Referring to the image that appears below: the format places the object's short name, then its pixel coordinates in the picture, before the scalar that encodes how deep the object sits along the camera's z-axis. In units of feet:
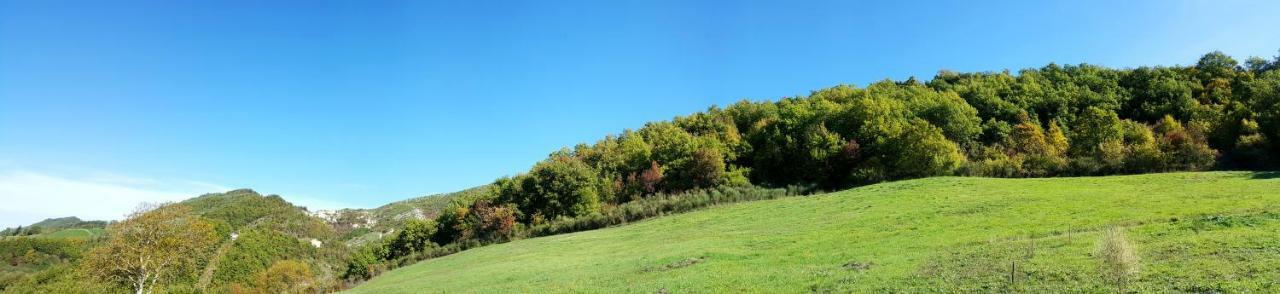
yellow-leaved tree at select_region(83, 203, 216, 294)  175.52
